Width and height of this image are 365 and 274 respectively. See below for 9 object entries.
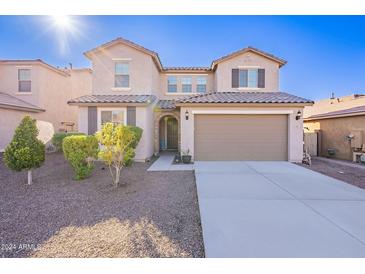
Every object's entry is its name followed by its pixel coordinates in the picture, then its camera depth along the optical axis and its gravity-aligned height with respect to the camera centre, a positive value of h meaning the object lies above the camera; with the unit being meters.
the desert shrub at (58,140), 12.76 -0.35
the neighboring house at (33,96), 12.61 +3.31
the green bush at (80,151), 6.58 -0.58
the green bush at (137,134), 9.44 +0.05
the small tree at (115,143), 6.07 -0.27
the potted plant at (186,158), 9.80 -1.24
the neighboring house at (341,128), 11.09 +0.43
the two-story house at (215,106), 10.24 +1.65
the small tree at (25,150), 6.14 -0.50
